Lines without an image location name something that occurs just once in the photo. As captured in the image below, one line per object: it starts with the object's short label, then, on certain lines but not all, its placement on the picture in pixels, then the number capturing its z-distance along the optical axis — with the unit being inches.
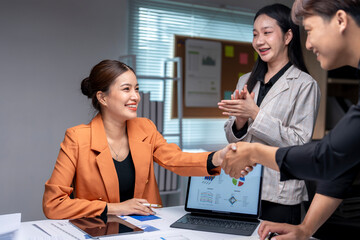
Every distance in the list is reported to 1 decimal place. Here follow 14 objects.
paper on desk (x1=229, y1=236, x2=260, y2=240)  56.0
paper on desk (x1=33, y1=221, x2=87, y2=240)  55.4
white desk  55.2
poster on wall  155.3
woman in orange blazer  68.1
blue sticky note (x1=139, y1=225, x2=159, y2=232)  58.8
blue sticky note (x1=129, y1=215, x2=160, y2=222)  65.0
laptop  62.7
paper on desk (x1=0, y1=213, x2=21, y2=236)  52.4
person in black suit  43.0
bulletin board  159.8
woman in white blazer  69.6
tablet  56.9
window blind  145.8
